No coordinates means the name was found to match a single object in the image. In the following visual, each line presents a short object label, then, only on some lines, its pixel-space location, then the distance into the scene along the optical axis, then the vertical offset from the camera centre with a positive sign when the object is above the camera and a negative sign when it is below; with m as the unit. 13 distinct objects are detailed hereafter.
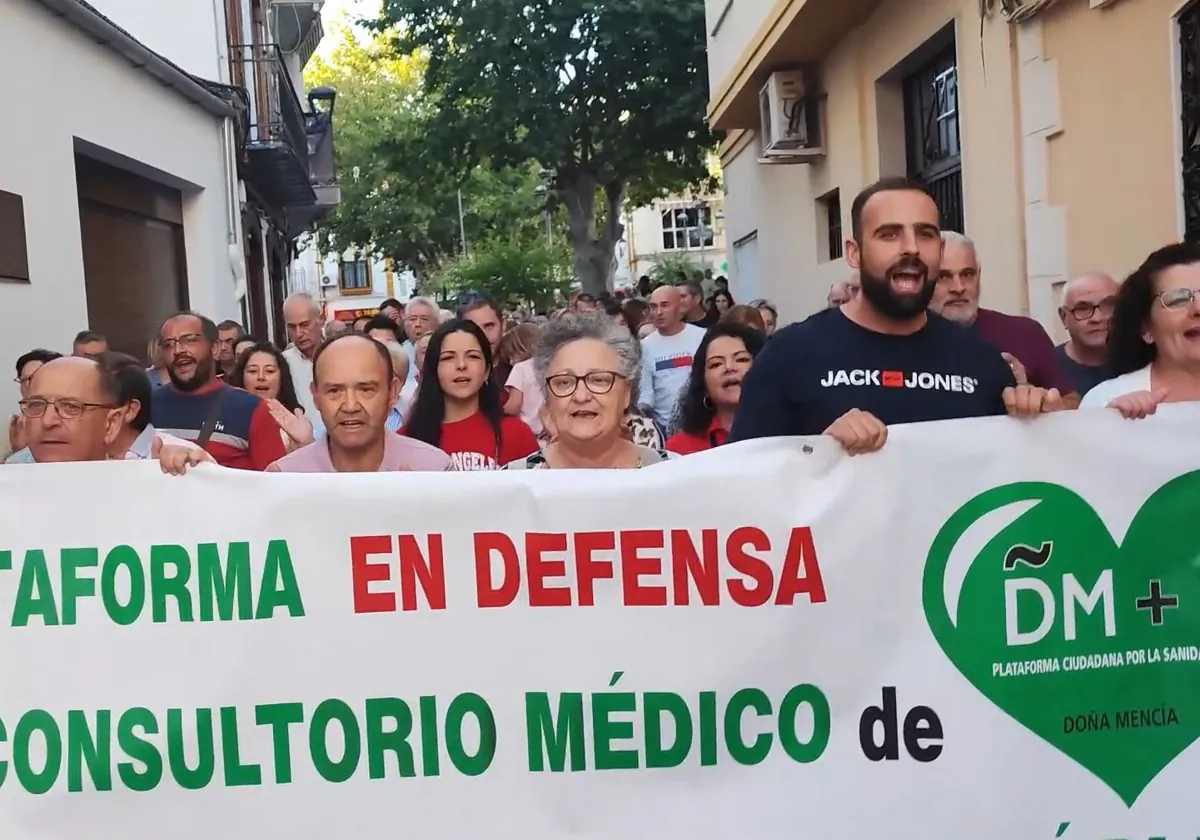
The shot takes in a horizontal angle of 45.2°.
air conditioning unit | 12.55 +1.92
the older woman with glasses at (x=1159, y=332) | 3.48 -0.05
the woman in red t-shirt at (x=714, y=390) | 4.94 -0.17
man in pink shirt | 3.67 -0.13
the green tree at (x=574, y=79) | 22.08 +4.22
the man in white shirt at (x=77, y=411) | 3.49 -0.07
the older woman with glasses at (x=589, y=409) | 3.47 -0.15
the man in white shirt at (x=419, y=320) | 9.14 +0.25
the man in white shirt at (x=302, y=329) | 8.19 +0.22
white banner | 3.00 -0.64
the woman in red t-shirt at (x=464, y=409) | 5.06 -0.19
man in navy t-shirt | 3.26 -0.06
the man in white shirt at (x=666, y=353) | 7.56 -0.05
